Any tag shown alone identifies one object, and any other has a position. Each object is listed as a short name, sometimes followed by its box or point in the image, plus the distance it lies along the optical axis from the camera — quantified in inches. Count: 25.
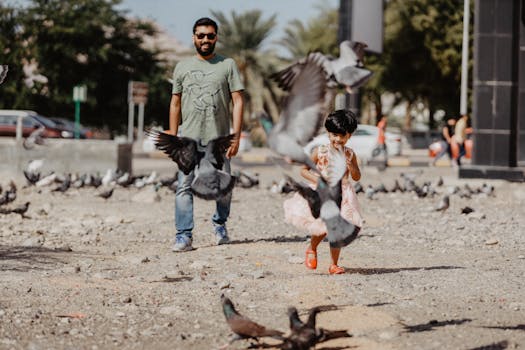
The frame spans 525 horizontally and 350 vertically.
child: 266.7
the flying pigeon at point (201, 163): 258.2
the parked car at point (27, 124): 1557.6
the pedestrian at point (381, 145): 1047.0
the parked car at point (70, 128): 1649.9
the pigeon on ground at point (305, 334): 190.9
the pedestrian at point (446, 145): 1166.6
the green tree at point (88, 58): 1993.1
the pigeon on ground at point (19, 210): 467.2
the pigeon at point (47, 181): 640.4
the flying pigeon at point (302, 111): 219.0
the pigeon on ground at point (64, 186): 627.5
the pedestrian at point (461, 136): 995.6
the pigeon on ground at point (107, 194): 575.5
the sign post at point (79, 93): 1430.9
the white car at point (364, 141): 1294.3
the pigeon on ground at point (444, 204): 525.3
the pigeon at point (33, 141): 711.1
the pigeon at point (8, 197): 514.3
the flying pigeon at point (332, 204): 231.9
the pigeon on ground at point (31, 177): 657.0
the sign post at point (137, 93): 1330.0
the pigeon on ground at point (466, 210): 507.8
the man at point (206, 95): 328.5
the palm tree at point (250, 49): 2030.0
